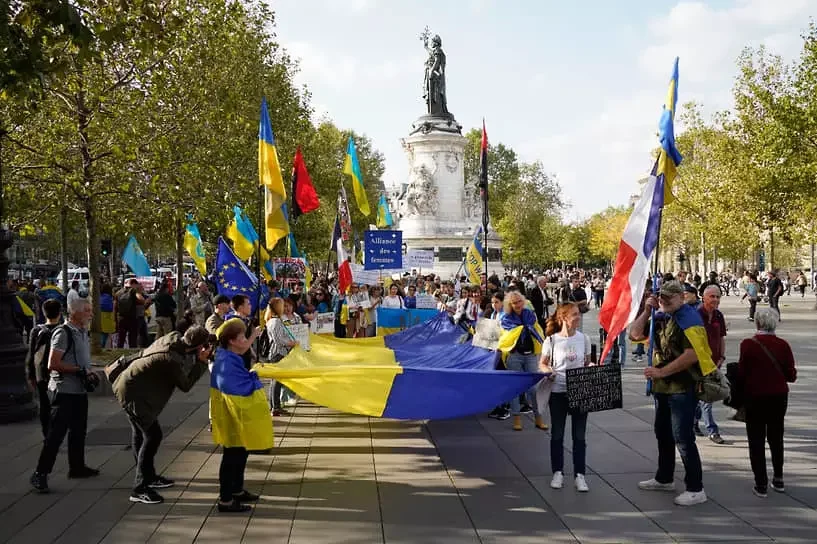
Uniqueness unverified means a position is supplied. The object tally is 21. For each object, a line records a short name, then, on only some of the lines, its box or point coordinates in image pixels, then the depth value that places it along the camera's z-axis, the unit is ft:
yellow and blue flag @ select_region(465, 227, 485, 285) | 85.76
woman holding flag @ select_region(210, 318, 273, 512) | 23.07
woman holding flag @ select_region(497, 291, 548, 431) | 34.71
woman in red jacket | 24.61
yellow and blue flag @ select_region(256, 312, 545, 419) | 27.76
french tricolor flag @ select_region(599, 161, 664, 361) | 25.73
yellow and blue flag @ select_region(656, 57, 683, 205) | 28.25
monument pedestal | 169.99
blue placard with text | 66.85
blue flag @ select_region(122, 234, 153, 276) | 68.75
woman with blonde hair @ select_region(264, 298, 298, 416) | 36.68
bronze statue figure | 172.14
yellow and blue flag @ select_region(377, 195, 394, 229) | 107.55
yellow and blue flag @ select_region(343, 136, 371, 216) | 67.46
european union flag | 40.70
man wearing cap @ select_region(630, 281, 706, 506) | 23.53
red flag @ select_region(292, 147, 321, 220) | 57.72
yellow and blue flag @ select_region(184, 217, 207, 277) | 73.61
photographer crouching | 24.70
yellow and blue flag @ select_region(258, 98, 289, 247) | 36.17
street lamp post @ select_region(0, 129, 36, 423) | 37.63
